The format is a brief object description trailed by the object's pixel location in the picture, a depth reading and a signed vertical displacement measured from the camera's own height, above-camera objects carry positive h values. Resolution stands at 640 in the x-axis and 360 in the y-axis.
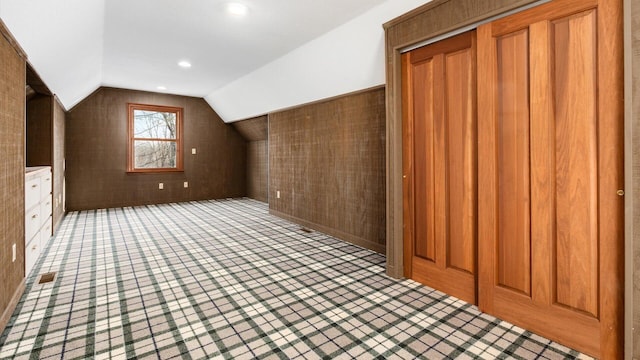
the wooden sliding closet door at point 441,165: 2.14 +0.07
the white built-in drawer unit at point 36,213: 2.65 -0.32
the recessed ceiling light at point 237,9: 2.74 +1.51
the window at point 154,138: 6.29 +0.84
